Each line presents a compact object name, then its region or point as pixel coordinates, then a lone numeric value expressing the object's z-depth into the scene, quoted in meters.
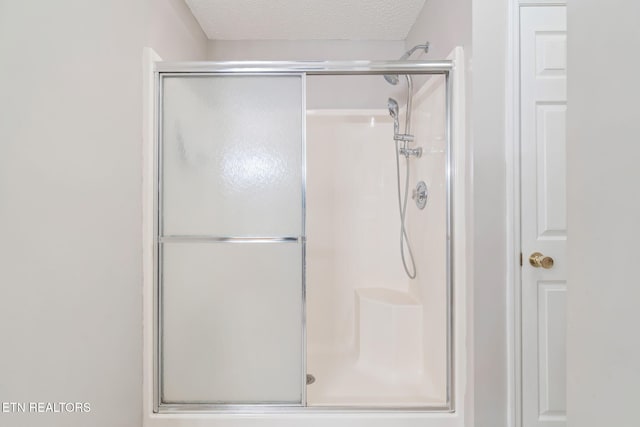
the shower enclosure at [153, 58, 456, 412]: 1.77
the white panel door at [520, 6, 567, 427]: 1.57
